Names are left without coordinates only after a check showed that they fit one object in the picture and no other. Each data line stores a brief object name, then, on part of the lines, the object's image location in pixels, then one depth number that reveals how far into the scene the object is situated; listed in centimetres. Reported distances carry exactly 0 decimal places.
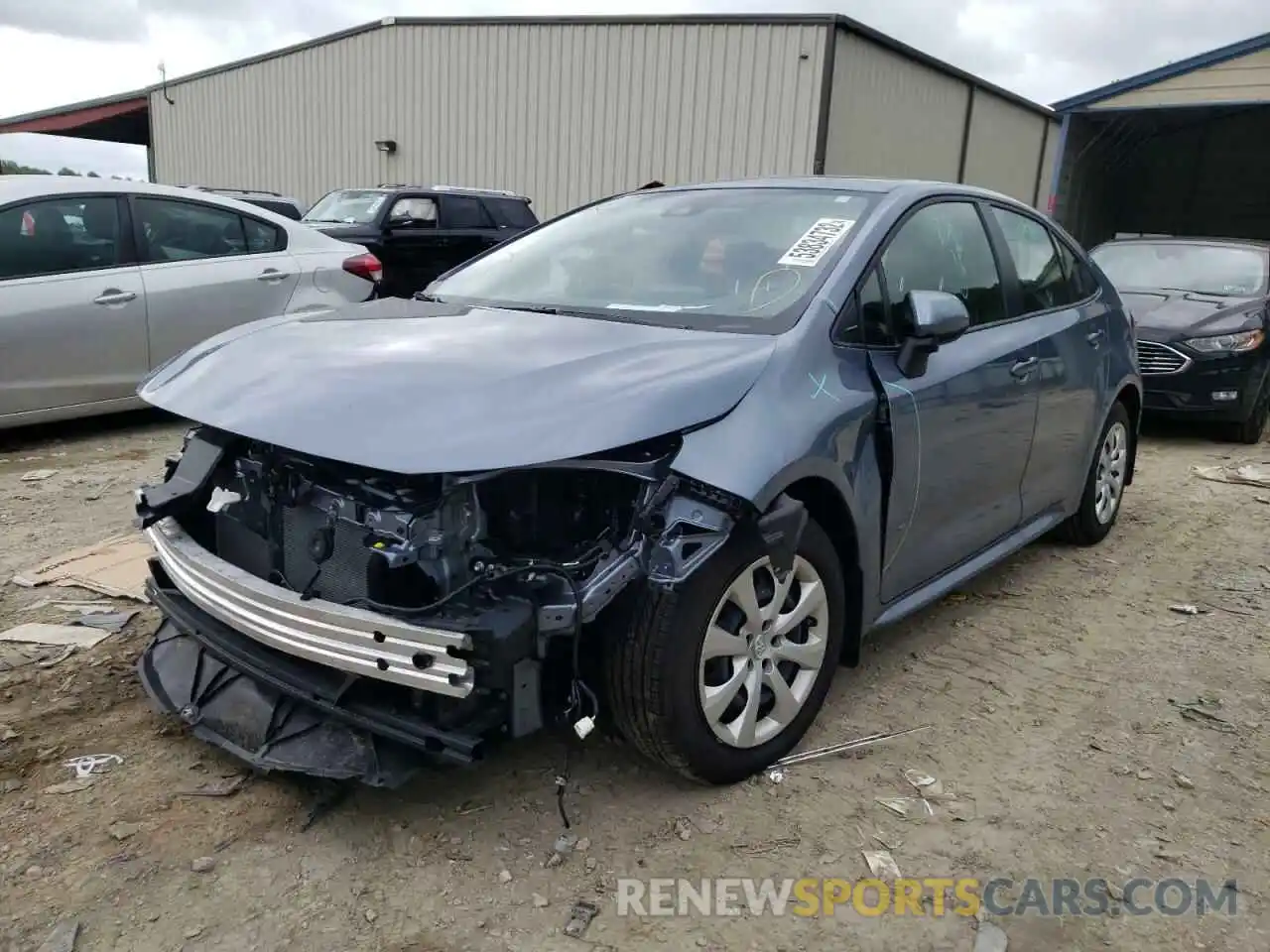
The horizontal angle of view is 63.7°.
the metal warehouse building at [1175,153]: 1389
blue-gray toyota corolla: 229
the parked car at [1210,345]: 740
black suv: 1114
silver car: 550
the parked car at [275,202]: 1207
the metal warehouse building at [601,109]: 1501
